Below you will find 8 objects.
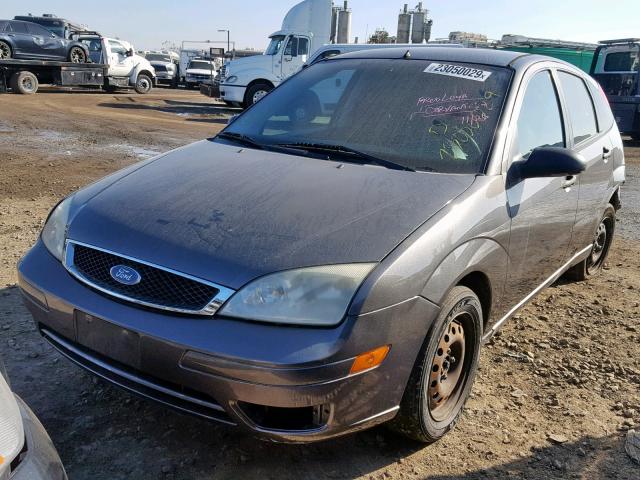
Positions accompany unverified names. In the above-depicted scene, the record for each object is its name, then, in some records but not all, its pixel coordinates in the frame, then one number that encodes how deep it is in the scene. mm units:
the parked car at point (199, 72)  31406
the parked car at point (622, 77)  15000
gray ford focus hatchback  2012
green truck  21266
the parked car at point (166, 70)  32312
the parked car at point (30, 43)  19375
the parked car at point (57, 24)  25156
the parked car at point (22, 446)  1361
